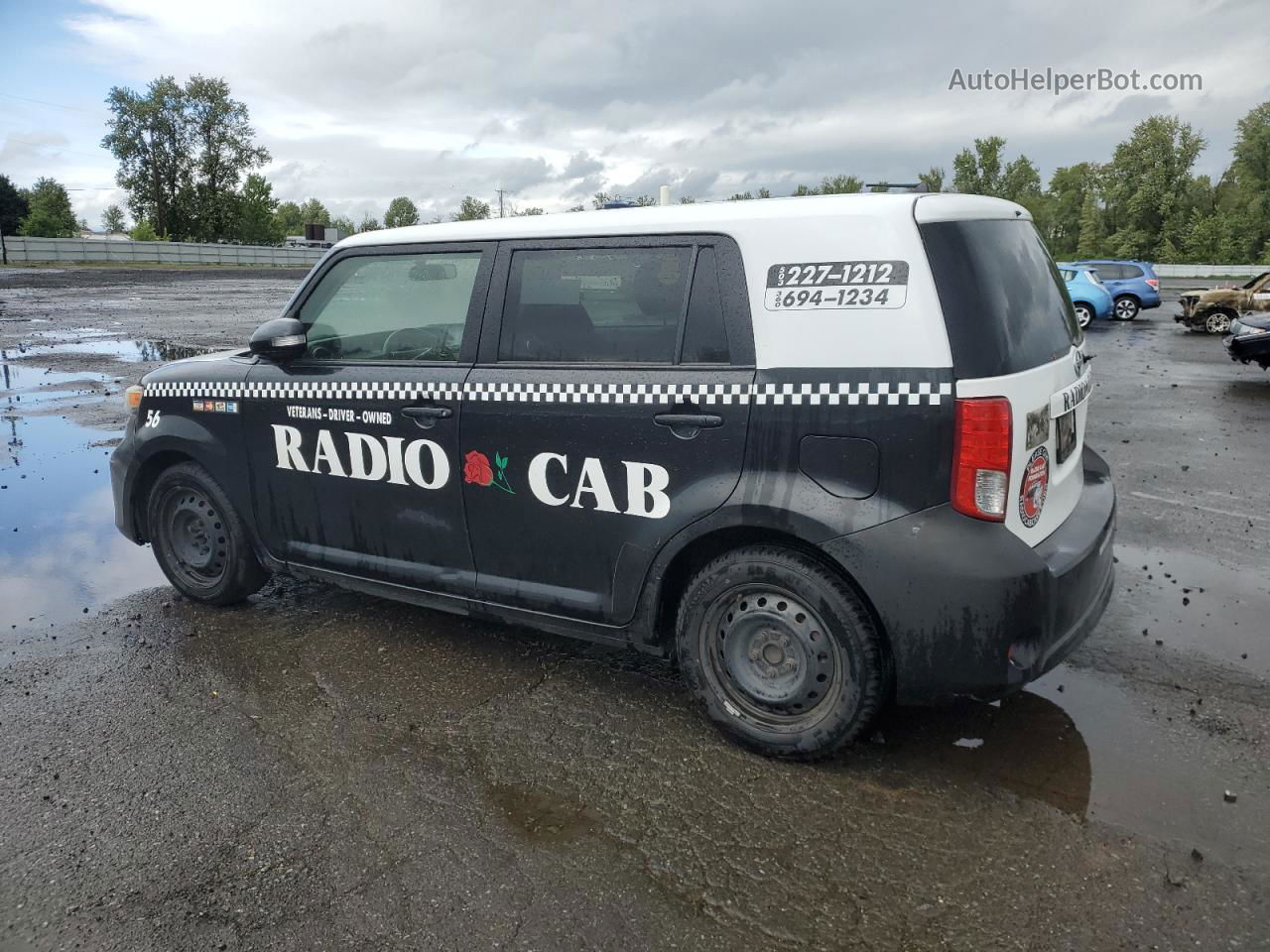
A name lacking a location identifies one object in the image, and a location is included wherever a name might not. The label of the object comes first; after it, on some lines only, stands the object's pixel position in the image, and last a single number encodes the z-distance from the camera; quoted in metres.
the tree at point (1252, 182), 66.94
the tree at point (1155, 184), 70.75
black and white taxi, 2.99
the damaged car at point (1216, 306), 19.94
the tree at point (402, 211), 125.31
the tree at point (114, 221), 142.88
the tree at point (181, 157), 79.75
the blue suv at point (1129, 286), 24.25
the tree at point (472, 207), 87.42
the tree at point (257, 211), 85.69
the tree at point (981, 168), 63.38
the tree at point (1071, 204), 81.50
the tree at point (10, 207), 79.88
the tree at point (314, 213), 149.62
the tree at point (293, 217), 145.85
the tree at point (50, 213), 87.19
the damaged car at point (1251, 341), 12.70
